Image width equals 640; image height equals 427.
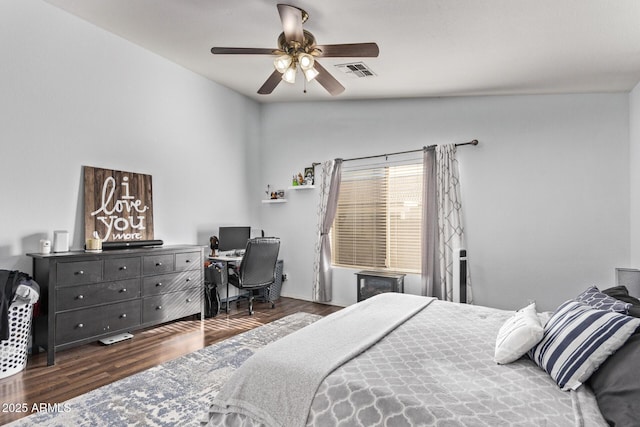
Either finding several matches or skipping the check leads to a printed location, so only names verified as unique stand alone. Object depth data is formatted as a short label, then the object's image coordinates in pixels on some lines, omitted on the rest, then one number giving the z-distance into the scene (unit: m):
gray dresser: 2.98
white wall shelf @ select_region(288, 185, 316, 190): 5.30
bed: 1.25
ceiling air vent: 3.53
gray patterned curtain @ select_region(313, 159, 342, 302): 5.09
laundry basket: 2.69
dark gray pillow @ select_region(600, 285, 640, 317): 1.78
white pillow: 1.59
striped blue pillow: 1.36
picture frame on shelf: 5.34
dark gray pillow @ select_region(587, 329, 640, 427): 1.13
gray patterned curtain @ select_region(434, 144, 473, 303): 4.17
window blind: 4.60
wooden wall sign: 3.61
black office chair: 4.37
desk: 4.54
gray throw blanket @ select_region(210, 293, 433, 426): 1.45
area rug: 2.09
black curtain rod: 4.12
